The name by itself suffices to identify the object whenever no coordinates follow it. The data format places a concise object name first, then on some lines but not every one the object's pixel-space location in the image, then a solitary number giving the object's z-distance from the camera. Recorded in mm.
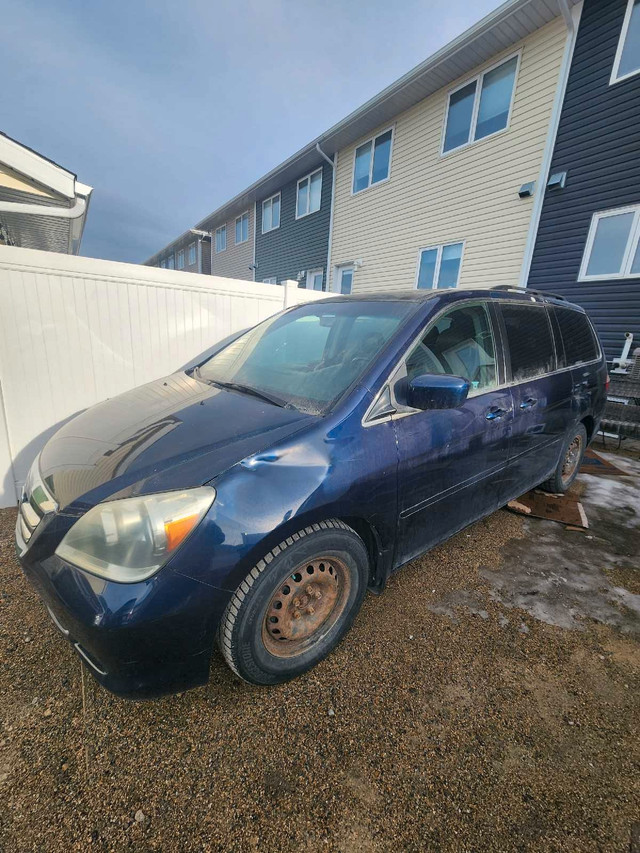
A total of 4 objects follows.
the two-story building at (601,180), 5941
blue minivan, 1325
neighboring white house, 4719
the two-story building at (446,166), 6730
